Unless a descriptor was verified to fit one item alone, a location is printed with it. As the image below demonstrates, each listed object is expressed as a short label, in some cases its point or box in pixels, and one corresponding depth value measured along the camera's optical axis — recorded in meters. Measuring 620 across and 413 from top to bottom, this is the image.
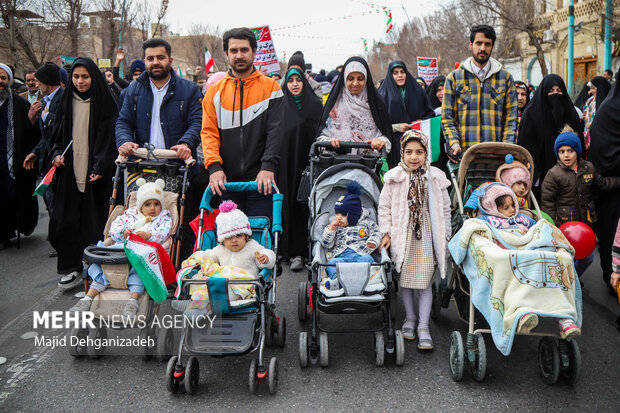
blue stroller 3.25
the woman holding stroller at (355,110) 5.08
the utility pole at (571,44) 17.29
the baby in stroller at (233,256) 3.50
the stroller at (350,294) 3.50
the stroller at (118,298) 3.64
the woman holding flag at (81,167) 5.29
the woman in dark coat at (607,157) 4.56
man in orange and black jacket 4.48
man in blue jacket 4.95
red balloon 3.97
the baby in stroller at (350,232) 3.95
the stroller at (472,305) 3.27
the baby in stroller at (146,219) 4.07
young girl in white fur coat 3.95
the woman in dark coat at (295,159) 5.97
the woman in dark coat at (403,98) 6.69
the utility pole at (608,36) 16.89
